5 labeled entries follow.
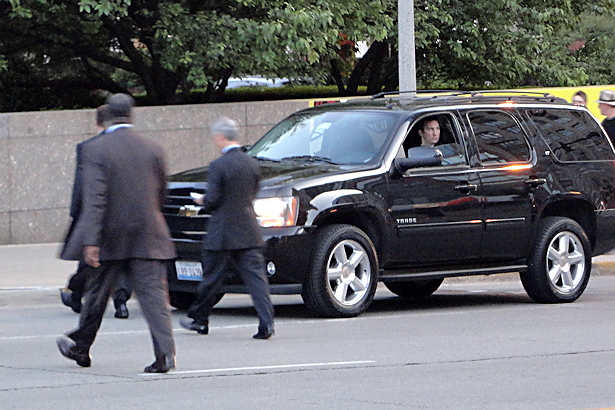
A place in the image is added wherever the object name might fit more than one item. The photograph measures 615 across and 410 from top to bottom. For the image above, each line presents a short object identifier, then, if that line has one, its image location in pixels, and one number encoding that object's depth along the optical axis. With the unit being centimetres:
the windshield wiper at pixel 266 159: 2079
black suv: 1886
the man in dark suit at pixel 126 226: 1358
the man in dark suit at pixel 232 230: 1677
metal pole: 2889
